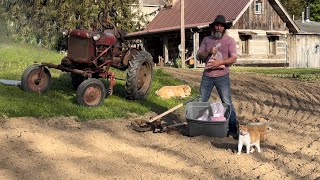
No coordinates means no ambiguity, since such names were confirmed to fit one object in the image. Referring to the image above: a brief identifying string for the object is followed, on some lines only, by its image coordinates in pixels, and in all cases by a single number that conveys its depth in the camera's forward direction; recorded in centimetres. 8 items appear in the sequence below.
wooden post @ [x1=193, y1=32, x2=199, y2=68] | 2816
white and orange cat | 630
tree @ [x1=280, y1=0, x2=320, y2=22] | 5869
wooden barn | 2902
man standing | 748
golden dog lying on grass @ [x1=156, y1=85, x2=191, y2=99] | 1140
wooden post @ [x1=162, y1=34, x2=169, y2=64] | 3160
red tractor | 924
